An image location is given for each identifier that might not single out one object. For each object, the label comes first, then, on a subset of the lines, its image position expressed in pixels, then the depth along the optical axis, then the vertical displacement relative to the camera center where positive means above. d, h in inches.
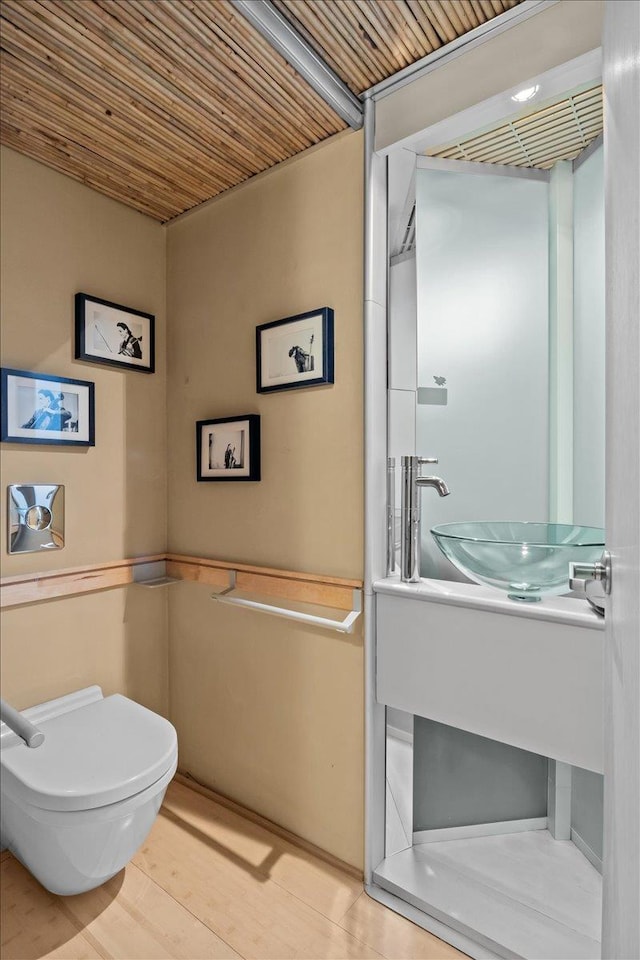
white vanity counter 43.1 -17.7
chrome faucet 55.5 -4.8
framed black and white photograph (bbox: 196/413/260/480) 67.9 +3.8
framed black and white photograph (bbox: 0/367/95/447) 60.0 +8.3
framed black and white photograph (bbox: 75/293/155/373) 67.2 +19.7
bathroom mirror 60.7 +17.8
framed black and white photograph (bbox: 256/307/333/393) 60.2 +15.4
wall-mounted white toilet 47.4 -30.1
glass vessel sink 44.6 -7.7
